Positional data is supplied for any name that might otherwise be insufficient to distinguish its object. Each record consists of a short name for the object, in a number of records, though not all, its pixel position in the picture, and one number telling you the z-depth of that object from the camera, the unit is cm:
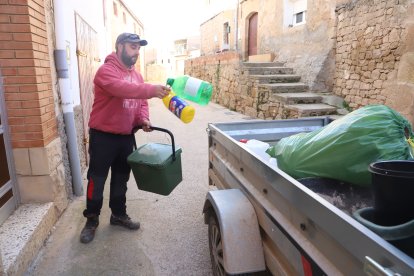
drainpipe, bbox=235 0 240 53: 1476
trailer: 97
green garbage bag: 162
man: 258
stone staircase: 708
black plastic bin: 111
